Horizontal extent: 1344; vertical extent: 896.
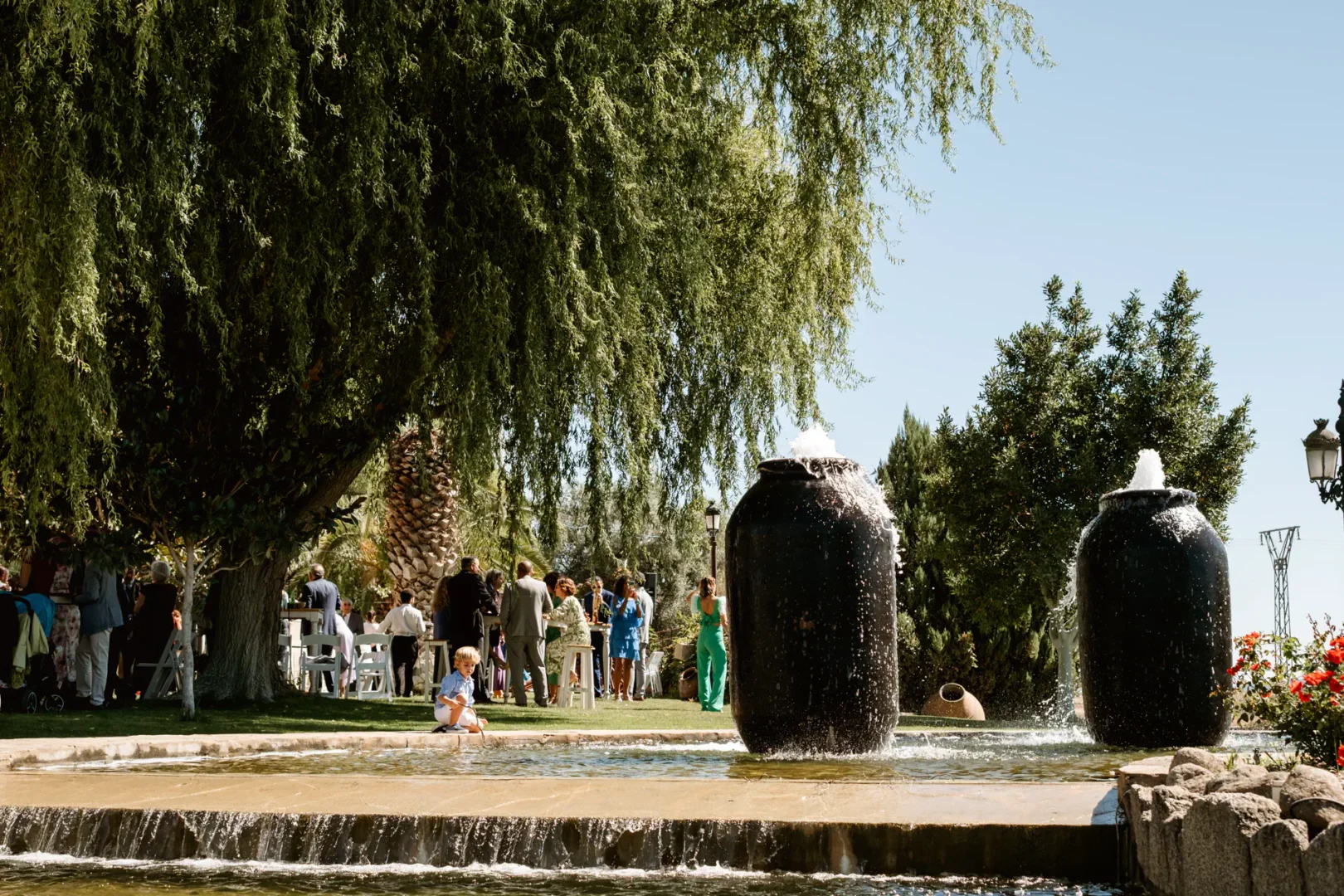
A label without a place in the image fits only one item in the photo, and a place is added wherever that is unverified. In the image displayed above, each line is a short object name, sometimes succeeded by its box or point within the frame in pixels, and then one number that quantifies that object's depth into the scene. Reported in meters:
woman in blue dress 20.50
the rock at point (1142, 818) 4.83
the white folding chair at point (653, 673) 24.89
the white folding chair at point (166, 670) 16.83
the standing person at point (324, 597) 18.95
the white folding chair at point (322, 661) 18.08
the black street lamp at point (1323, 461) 17.33
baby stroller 13.34
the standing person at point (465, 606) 17.52
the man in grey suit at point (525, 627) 17.45
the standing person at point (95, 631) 14.58
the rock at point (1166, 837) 4.57
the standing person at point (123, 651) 16.48
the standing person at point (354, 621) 24.12
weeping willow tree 11.35
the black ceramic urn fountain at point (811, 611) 8.06
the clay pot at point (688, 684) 26.00
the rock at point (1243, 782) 4.82
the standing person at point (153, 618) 17.02
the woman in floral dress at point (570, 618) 18.52
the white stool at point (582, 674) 17.92
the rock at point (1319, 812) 4.05
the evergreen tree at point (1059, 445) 23.09
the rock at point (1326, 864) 3.78
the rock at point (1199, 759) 5.67
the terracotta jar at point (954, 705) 22.67
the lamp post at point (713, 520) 24.72
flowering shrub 6.45
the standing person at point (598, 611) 21.58
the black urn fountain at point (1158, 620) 8.76
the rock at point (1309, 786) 4.33
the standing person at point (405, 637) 19.72
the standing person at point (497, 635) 19.31
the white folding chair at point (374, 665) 18.56
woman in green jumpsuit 16.19
